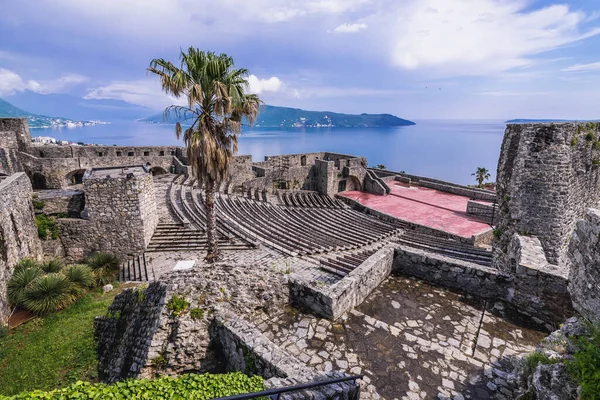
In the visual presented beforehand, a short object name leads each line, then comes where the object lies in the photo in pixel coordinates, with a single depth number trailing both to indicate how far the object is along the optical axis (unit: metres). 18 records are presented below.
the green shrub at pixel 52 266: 12.34
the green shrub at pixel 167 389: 4.00
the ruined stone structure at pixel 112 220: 13.44
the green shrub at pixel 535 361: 3.92
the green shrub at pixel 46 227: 14.13
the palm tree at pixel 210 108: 10.29
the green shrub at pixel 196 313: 5.98
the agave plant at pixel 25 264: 11.82
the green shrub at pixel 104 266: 12.87
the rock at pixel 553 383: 3.24
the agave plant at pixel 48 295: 10.62
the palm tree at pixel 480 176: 39.22
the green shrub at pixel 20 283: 10.79
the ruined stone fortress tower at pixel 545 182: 9.06
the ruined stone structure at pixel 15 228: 10.98
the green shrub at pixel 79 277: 11.55
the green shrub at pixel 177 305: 5.95
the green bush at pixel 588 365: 2.83
